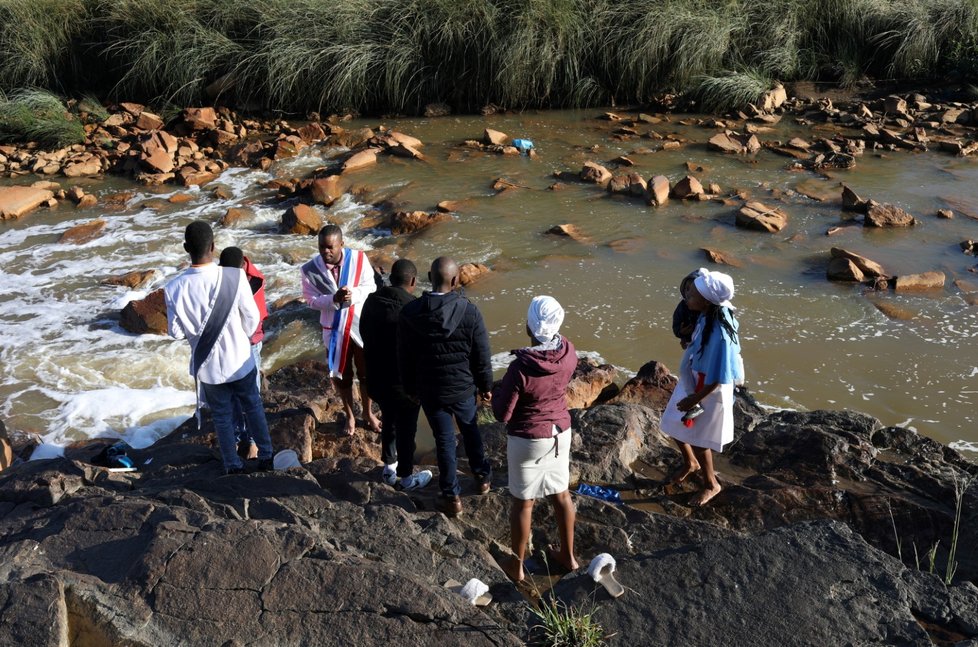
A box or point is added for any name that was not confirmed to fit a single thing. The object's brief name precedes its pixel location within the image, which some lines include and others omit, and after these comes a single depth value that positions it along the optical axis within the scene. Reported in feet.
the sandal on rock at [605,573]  12.00
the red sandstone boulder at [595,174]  41.68
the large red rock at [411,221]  37.37
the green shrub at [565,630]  11.12
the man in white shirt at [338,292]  18.48
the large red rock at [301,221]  38.11
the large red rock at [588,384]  21.67
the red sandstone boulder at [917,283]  29.73
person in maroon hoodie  13.26
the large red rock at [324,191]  40.98
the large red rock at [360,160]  44.73
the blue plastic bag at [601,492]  16.12
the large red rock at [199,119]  50.85
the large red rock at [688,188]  38.91
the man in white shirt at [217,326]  16.21
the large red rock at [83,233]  38.47
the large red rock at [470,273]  31.71
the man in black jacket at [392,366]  16.35
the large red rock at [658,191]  38.55
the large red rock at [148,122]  51.29
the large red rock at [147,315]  29.76
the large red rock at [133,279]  33.58
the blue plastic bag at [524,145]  46.75
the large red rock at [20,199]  41.32
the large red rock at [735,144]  45.39
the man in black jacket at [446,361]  14.52
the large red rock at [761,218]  35.22
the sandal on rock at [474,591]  12.02
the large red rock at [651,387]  21.25
